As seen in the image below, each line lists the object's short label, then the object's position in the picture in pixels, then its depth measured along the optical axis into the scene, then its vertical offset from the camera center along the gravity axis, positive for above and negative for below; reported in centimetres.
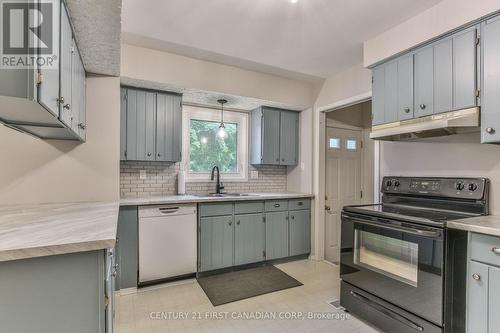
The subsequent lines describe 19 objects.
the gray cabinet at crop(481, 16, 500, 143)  178 +60
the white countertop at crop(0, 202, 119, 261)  98 -31
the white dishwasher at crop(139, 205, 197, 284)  279 -83
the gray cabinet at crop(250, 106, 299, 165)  388 +46
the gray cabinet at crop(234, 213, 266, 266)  332 -92
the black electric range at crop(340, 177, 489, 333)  174 -65
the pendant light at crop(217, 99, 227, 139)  353 +68
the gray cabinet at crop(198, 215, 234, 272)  310 -91
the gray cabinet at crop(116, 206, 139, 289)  267 -84
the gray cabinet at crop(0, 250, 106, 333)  100 -51
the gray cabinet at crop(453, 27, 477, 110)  191 +73
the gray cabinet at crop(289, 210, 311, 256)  373 -93
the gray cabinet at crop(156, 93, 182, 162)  317 +48
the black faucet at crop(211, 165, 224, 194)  376 -28
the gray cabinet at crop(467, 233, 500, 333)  156 -71
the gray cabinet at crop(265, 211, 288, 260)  353 -92
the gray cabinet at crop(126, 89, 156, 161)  301 +48
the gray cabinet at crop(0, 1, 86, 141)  108 +34
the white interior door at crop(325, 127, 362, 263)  392 -16
